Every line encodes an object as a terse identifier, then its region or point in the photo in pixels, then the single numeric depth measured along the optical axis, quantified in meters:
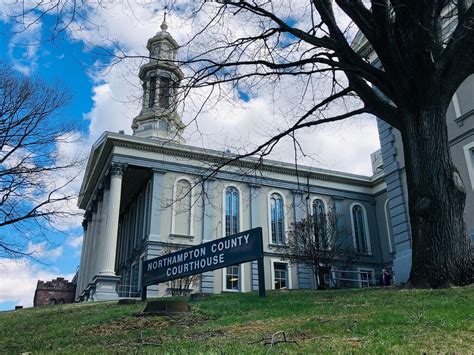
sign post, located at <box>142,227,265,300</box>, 12.09
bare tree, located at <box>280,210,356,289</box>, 27.33
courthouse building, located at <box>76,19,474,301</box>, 29.23
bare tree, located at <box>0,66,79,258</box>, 13.40
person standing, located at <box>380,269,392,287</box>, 23.61
